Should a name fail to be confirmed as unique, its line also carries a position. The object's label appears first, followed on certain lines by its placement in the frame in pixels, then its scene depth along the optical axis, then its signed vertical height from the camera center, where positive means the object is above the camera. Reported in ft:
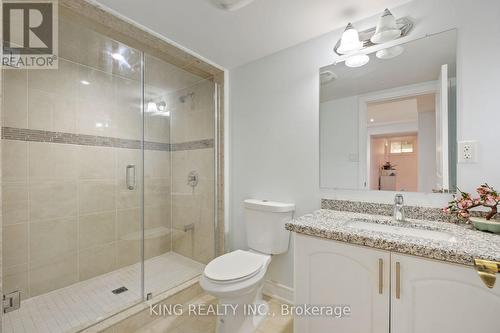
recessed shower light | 6.36 +3.23
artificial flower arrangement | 3.39 -0.62
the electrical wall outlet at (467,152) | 3.80 +0.25
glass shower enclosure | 5.47 -0.42
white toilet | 4.27 -2.15
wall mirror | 4.12 +0.98
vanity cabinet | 2.64 -1.74
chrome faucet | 4.16 -0.81
